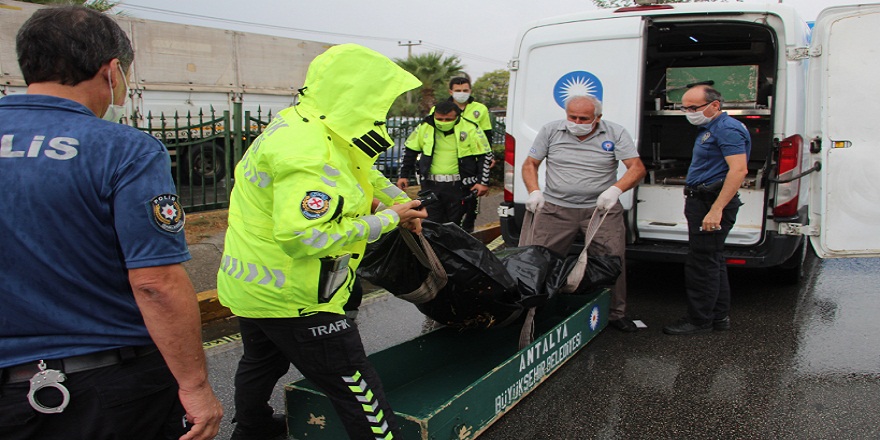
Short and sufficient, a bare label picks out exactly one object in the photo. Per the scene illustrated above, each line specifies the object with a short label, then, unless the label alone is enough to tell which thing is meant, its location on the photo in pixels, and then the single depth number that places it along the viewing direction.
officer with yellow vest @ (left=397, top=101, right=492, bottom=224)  5.93
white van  4.07
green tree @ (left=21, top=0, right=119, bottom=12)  15.77
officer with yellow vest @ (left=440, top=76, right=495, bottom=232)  6.25
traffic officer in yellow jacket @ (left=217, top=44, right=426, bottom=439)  2.15
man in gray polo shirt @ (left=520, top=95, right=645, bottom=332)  4.32
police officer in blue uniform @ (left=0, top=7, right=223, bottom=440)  1.45
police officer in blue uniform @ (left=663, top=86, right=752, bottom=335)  4.09
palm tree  38.38
